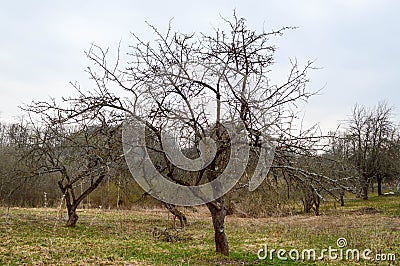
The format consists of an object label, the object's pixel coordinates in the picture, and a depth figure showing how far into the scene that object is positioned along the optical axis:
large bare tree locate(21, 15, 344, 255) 6.43
